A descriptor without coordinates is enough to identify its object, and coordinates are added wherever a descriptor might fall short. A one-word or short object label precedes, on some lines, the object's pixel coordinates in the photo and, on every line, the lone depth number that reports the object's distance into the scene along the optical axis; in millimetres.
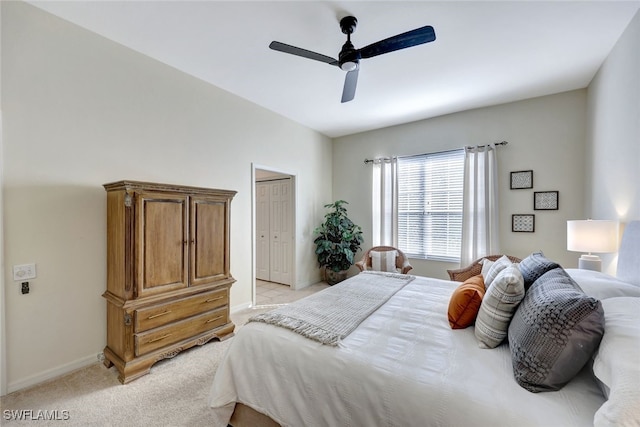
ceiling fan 1883
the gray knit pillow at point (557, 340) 985
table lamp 2305
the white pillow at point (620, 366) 731
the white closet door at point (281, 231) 4836
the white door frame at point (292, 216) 3834
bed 908
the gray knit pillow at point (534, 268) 1483
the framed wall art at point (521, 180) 3645
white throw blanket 1526
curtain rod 3792
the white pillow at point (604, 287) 1450
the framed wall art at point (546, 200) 3504
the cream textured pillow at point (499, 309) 1337
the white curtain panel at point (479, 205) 3816
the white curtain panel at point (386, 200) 4672
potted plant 4746
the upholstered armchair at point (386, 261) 4113
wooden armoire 2182
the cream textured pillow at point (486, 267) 2107
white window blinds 4180
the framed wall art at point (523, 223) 3639
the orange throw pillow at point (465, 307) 1566
